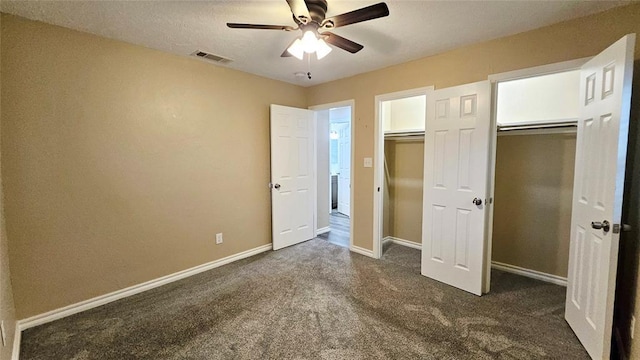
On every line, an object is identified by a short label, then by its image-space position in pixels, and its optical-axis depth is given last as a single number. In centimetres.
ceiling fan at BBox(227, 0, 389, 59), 163
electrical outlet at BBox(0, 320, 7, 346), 158
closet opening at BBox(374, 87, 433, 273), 352
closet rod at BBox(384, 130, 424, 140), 365
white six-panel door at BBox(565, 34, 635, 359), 161
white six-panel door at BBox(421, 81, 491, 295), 253
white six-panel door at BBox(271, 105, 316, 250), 379
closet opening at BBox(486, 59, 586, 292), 272
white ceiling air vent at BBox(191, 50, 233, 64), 283
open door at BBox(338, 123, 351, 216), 627
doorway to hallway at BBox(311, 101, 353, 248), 443
